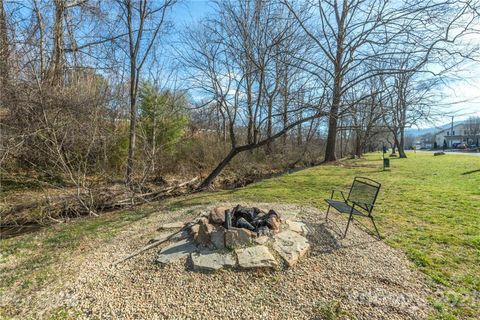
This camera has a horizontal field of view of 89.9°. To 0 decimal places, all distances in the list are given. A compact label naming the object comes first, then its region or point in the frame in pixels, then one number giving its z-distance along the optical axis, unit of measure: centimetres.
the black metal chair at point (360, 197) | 341
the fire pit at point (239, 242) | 264
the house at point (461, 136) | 4744
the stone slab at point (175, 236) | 325
